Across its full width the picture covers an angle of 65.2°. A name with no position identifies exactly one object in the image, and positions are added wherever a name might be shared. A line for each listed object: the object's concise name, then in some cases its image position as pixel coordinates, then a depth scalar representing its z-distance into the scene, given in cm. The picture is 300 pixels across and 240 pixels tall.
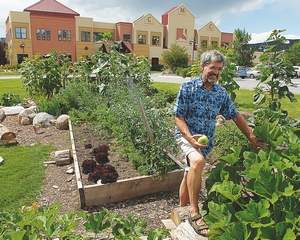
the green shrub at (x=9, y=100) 832
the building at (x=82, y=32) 3334
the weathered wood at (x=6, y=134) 510
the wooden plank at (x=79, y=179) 296
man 197
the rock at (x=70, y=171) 382
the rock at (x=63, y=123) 596
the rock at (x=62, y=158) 407
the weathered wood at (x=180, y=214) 218
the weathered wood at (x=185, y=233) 186
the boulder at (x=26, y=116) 650
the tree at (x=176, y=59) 3074
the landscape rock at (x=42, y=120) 607
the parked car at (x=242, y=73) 2450
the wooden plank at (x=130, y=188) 299
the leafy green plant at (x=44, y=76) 793
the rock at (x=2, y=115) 680
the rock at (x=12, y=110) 725
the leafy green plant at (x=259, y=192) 108
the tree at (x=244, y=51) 3186
